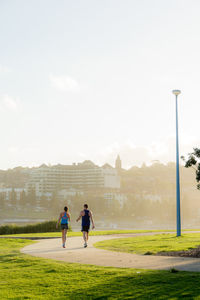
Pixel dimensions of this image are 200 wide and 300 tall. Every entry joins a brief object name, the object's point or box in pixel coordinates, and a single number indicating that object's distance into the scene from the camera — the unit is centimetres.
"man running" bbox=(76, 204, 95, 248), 1652
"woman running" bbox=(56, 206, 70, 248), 1623
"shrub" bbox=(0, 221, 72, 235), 2894
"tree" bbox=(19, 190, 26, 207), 17612
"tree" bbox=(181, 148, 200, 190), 1917
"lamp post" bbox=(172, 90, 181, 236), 2331
